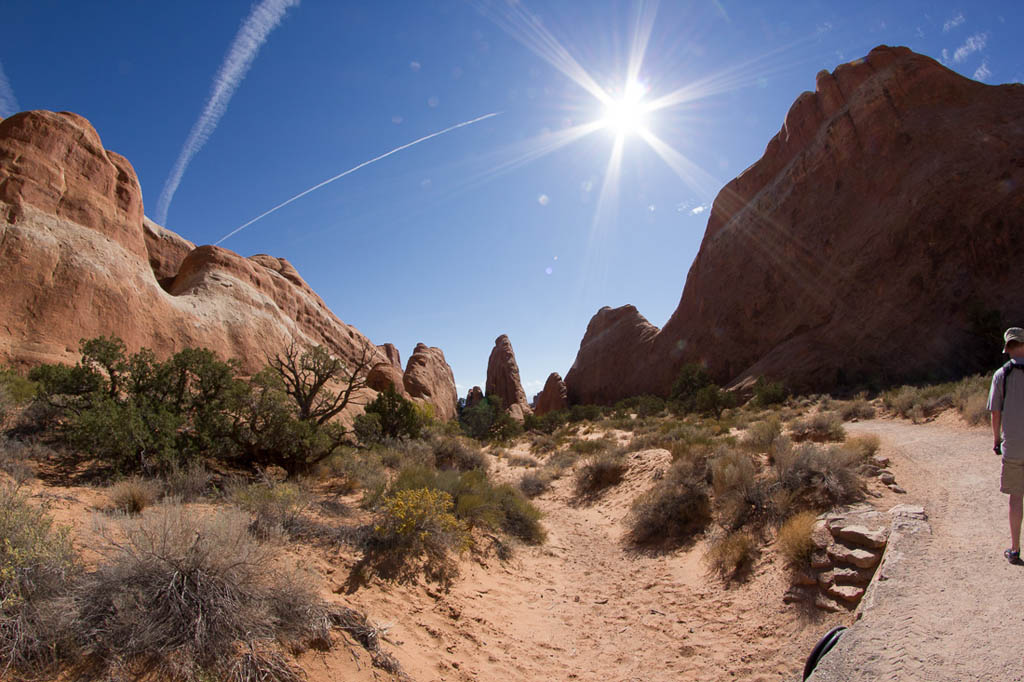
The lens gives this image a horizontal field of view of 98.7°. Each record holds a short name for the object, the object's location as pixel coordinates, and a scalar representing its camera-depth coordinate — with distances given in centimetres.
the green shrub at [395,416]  1753
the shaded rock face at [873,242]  2375
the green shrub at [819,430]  1057
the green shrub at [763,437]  965
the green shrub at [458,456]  1407
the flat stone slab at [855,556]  460
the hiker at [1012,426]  407
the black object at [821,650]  348
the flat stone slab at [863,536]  479
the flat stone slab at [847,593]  438
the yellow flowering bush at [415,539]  548
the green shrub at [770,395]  2211
